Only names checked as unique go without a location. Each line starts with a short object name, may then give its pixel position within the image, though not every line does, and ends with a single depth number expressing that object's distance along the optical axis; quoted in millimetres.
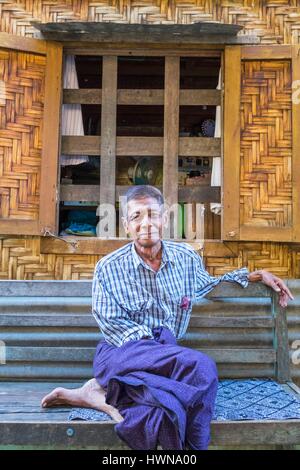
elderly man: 1801
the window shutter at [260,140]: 3541
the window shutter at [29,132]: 3527
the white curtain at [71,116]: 3775
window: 3709
